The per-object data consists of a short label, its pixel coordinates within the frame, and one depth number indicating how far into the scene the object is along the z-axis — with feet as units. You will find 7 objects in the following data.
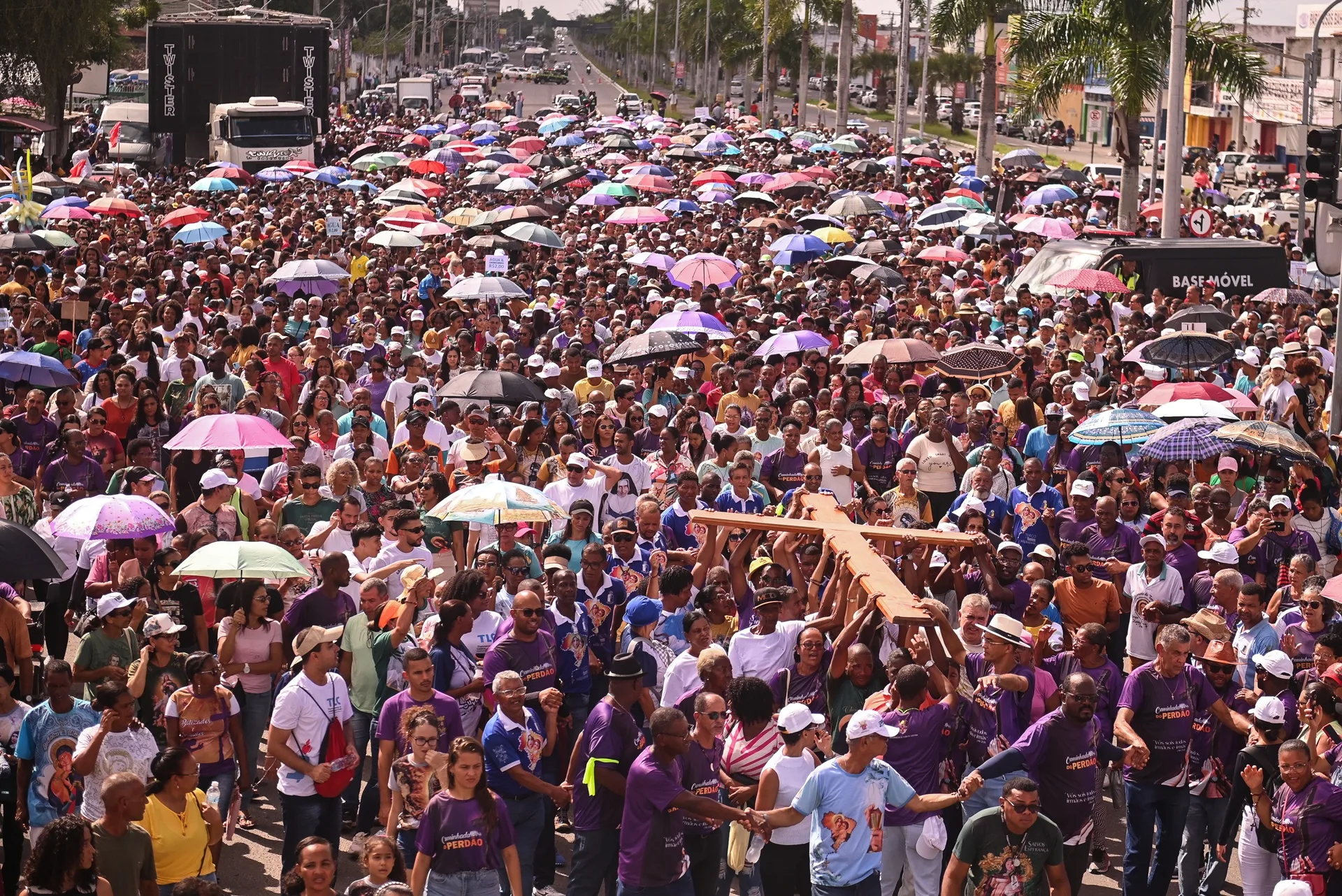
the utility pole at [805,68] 246.47
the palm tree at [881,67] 349.20
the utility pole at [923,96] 226.28
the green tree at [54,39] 188.44
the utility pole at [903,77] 146.97
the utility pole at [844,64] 204.95
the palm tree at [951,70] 301.63
